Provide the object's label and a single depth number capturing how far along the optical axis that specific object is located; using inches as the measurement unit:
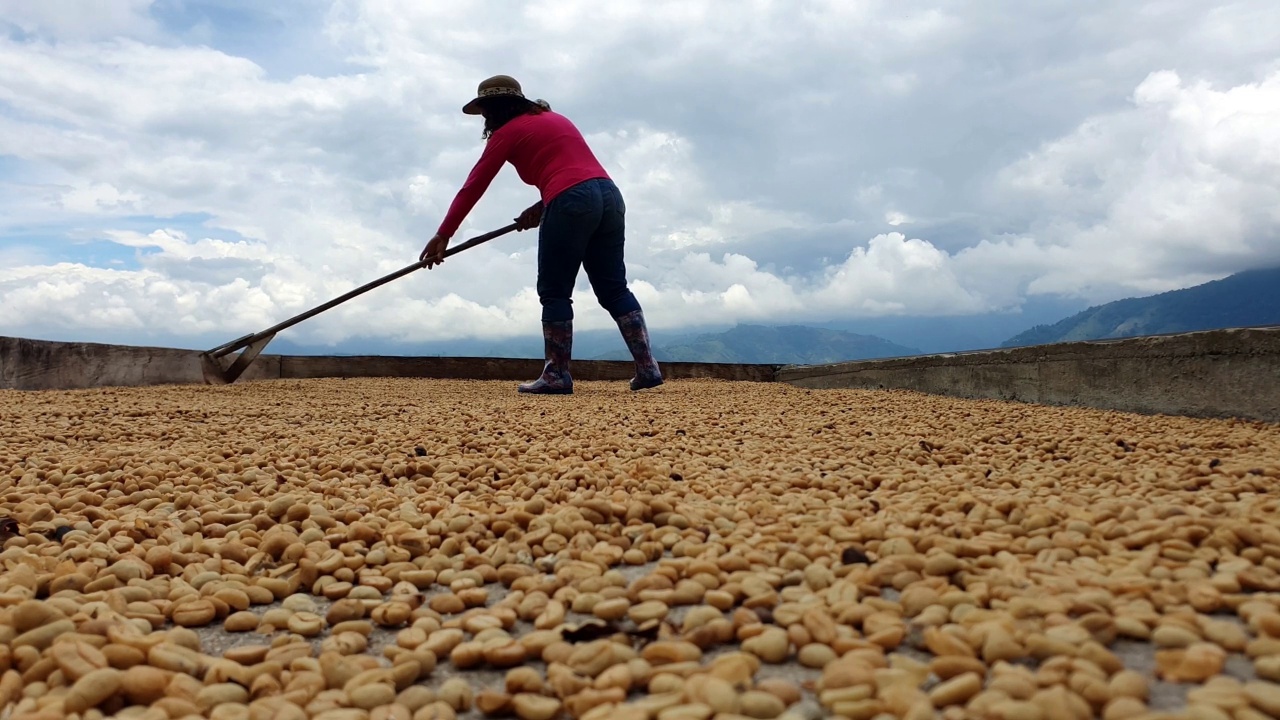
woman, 193.3
